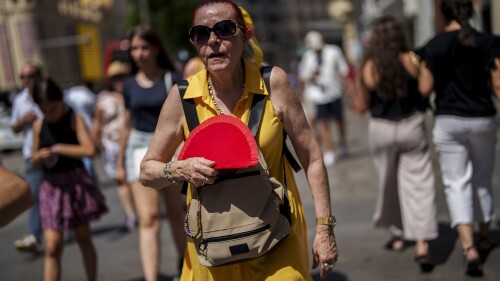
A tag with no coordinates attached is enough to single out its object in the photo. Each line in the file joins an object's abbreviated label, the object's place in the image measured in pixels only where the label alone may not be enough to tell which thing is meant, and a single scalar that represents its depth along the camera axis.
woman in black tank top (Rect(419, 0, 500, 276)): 4.70
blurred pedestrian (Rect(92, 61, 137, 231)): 8.09
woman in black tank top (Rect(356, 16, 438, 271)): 5.17
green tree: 49.66
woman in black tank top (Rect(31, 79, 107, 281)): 4.83
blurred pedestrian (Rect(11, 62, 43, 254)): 5.93
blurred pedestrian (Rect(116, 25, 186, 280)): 4.94
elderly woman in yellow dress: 2.81
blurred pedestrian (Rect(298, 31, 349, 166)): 10.66
